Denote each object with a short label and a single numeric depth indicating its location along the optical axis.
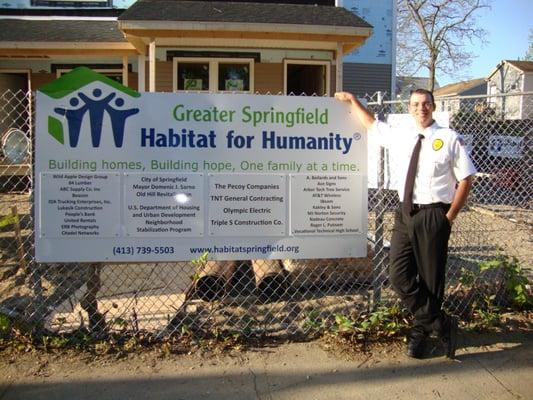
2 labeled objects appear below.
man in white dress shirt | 3.64
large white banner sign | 3.90
